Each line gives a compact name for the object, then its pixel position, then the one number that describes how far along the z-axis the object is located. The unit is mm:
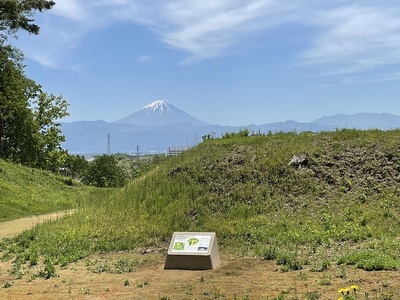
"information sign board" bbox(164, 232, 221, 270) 8766
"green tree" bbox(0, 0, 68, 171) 37094
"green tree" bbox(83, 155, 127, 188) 56475
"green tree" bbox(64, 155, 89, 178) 67325
